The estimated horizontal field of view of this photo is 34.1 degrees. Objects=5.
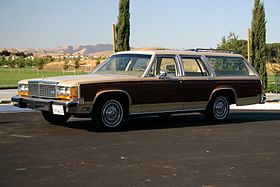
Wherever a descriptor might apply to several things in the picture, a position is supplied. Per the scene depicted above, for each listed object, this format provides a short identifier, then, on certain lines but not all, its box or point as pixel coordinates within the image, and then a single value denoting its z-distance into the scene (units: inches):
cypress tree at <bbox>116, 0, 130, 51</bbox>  771.4
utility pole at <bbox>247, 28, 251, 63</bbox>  832.3
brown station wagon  349.4
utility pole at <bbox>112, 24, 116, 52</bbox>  750.8
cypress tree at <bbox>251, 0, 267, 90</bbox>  875.4
